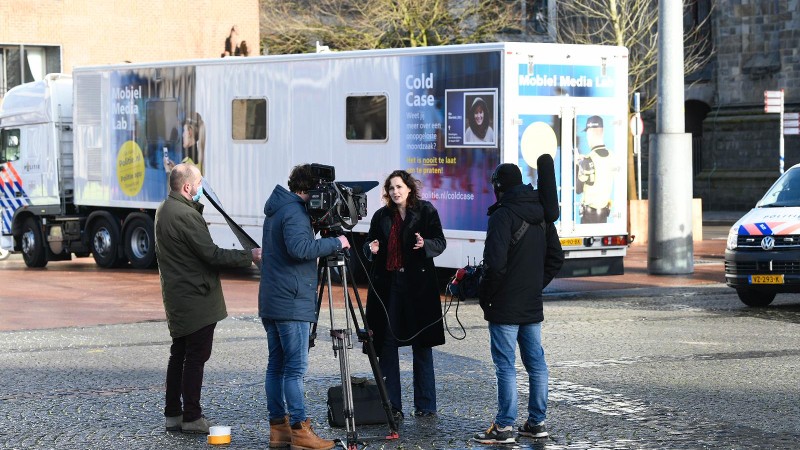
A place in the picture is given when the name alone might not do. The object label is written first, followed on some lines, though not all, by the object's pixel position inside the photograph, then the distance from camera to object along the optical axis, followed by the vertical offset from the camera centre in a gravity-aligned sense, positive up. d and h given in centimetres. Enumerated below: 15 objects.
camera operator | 817 -61
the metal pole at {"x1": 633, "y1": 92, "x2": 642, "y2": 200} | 2706 +77
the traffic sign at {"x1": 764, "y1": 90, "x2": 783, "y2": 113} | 2960 +155
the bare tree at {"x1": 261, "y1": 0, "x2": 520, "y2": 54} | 3428 +403
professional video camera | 822 -13
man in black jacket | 843 -68
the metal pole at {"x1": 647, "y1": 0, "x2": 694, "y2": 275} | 2033 +9
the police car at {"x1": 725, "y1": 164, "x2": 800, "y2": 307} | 1538 -87
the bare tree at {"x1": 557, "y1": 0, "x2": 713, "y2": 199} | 3388 +415
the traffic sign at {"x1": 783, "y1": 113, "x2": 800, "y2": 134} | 3300 +124
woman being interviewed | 916 -70
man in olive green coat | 877 -61
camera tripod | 818 -97
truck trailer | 1717 +64
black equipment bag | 879 -140
